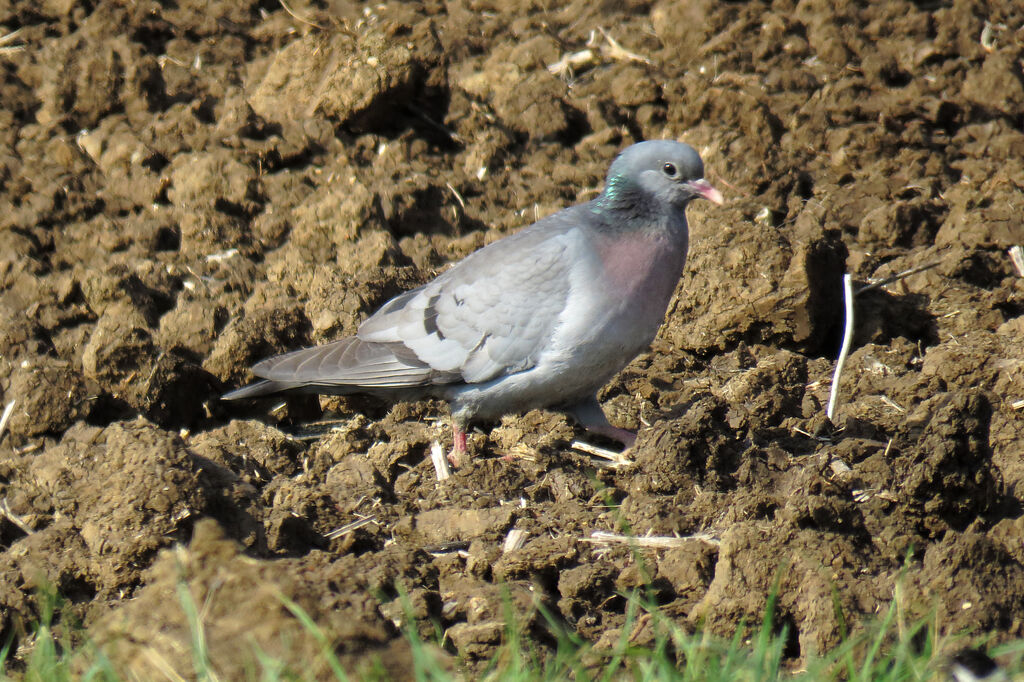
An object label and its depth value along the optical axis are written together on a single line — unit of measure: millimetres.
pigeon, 8836
